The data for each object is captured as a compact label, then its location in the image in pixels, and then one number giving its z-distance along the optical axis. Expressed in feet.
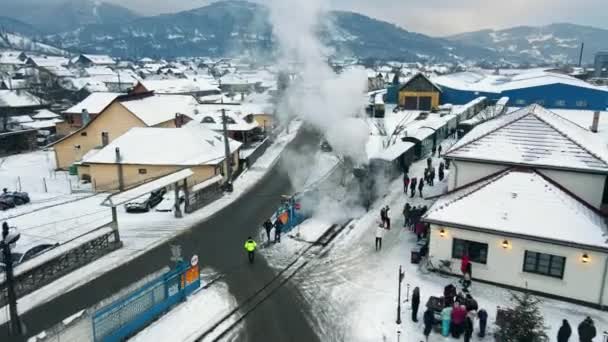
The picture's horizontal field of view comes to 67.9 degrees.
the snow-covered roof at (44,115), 202.59
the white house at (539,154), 65.82
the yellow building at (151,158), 112.78
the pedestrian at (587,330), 45.70
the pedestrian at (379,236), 72.84
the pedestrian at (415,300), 52.62
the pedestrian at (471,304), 51.52
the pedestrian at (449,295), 52.16
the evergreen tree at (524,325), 44.75
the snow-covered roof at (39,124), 184.65
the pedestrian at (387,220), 81.00
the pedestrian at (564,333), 46.14
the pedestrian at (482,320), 49.57
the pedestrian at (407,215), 81.51
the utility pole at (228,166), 111.14
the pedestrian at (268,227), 78.02
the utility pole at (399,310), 52.21
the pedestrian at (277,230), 77.56
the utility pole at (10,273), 44.88
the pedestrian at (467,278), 60.13
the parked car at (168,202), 96.53
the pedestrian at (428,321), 49.88
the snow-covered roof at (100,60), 494.59
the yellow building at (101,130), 141.08
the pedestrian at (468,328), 48.32
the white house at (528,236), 56.34
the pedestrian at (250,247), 69.68
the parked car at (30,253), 68.03
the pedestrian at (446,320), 50.37
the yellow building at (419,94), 214.69
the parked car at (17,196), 108.47
